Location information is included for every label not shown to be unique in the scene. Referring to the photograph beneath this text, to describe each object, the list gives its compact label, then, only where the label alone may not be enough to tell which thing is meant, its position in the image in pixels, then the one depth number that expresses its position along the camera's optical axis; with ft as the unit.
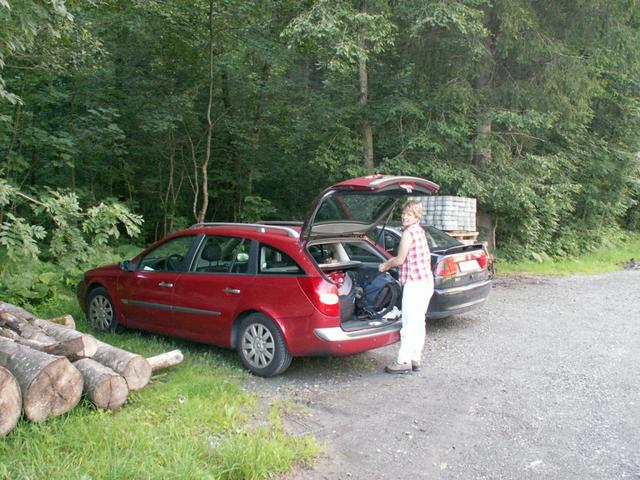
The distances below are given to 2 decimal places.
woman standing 20.12
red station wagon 18.78
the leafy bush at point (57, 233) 18.08
